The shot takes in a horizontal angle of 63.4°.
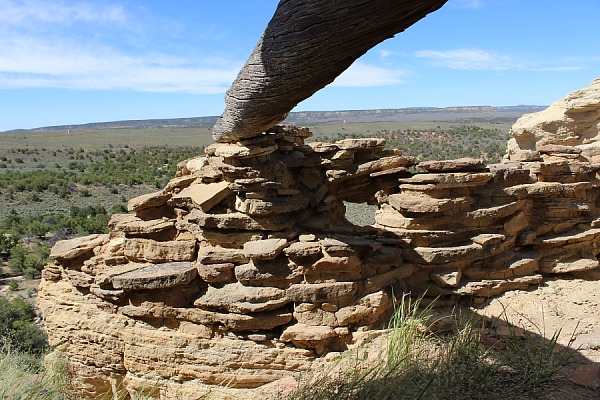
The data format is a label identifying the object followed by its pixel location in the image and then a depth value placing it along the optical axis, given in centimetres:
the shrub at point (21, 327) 1355
